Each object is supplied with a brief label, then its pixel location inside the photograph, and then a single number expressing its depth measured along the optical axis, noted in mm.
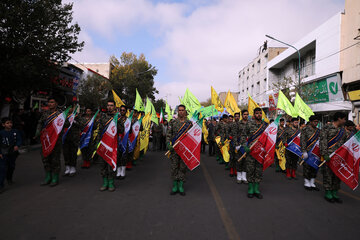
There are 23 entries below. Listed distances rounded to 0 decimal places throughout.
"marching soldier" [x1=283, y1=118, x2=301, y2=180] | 6988
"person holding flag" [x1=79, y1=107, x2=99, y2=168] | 7375
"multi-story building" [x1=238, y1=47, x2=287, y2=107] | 31438
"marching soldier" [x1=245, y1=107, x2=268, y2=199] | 4902
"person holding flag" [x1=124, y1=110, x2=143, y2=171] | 7455
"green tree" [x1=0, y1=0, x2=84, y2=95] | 9070
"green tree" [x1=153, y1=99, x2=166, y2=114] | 50625
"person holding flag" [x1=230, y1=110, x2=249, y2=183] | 6031
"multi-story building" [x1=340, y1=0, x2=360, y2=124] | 15250
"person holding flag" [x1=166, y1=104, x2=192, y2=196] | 4992
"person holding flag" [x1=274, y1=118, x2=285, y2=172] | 8070
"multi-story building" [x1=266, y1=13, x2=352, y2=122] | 17266
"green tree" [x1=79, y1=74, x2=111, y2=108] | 17922
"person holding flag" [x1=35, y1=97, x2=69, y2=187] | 5340
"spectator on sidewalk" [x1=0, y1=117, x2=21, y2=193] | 4984
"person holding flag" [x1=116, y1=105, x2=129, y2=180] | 6105
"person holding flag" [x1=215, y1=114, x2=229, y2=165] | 8508
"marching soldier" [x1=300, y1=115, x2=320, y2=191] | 5629
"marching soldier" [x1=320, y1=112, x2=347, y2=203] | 4828
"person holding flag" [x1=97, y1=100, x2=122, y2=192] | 5121
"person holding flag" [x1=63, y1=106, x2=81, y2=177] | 6391
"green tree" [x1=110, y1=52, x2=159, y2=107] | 27469
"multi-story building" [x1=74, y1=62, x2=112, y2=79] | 33812
